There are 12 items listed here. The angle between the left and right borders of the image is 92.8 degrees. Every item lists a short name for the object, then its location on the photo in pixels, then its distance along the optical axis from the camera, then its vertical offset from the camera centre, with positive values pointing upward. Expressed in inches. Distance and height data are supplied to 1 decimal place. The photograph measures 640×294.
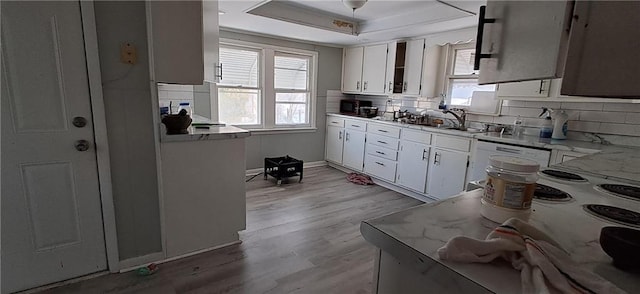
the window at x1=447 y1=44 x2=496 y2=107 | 144.8 +11.1
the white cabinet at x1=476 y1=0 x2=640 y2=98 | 23.6 +5.0
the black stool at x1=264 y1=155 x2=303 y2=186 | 164.9 -39.9
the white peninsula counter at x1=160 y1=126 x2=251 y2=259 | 84.7 -28.2
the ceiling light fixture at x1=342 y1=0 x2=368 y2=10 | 103.8 +32.2
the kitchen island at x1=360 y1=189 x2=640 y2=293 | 24.7 -13.7
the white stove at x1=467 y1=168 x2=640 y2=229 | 37.5 -13.2
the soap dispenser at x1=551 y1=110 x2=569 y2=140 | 115.1 -7.9
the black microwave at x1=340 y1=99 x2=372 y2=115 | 200.8 -5.1
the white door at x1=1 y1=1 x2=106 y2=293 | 65.5 -13.9
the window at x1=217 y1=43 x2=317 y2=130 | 169.9 +4.2
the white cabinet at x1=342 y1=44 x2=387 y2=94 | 178.9 +17.8
